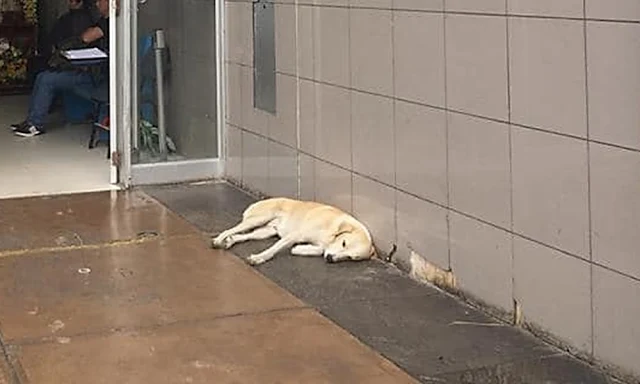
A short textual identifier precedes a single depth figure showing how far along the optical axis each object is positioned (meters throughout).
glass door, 6.49
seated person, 8.54
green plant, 6.57
